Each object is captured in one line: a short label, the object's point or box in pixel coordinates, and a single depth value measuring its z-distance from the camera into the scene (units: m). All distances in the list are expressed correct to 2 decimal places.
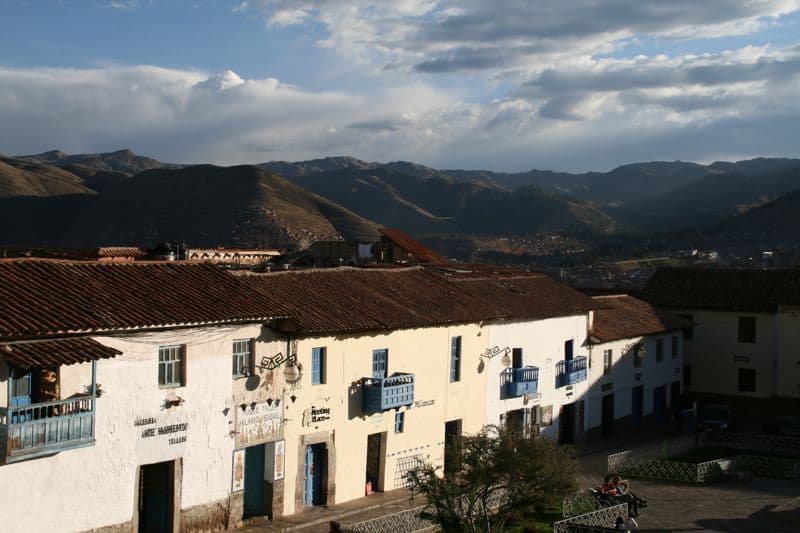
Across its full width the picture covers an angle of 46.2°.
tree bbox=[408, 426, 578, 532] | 18.41
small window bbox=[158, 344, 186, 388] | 19.56
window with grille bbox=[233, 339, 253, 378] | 21.36
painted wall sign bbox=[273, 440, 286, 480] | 22.08
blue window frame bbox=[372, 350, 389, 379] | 25.05
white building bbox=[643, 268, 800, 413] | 41.75
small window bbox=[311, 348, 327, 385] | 23.25
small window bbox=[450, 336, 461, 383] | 28.09
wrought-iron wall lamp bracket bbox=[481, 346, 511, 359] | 29.39
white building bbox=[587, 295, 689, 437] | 36.22
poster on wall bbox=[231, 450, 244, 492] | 21.12
